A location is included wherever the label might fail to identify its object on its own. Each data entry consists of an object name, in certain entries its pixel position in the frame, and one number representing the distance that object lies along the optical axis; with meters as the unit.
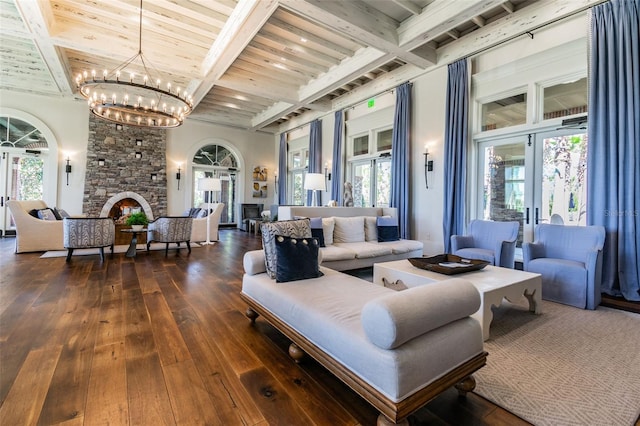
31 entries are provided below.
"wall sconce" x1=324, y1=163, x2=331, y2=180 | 8.25
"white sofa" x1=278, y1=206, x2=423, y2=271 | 3.98
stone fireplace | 8.10
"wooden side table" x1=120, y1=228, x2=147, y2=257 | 5.23
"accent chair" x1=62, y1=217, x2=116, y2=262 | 4.65
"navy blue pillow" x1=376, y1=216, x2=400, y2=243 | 4.85
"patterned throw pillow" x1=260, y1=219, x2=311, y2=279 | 2.42
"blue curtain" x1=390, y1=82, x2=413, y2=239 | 5.82
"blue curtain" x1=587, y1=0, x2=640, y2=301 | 3.27
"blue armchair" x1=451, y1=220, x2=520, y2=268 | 3.83
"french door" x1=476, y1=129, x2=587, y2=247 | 4.01
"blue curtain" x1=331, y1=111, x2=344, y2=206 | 7.74
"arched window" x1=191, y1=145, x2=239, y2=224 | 9.79
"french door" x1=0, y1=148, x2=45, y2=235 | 7.18
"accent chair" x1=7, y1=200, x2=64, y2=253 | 5.04
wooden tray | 2.74
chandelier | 4.37
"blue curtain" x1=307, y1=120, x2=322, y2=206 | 8.55
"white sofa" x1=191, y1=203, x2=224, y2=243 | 6.74
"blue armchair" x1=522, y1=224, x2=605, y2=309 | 2.99
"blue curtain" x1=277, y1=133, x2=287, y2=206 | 10.41
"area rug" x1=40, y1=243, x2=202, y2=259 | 5.11
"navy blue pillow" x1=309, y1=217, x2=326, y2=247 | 4.09
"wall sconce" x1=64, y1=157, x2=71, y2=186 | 7.73
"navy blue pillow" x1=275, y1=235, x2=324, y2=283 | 2.32
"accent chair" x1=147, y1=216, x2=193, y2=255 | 5.56
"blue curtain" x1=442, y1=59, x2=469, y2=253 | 4.91
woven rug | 1.49
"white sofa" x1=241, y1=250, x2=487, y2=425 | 1.22
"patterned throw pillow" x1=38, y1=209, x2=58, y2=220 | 5.35
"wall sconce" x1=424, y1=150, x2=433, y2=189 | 5.53
